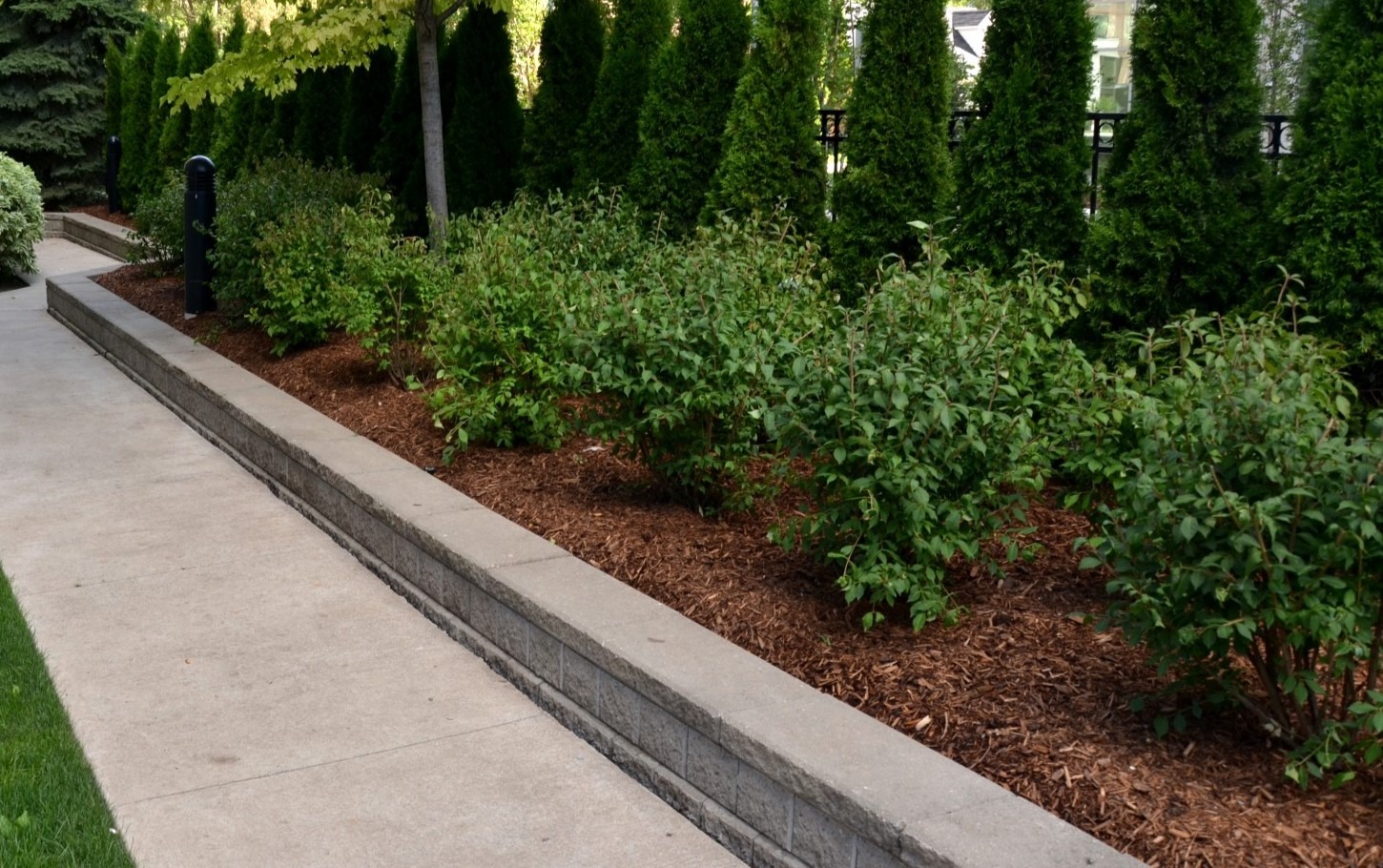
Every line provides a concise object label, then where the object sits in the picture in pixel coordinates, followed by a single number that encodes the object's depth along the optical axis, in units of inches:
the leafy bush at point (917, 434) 167.8
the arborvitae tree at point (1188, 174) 244.7
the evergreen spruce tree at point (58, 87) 950.4
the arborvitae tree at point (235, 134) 702.5
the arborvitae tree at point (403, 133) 540.7
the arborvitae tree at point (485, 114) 491.5
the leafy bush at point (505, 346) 259.1
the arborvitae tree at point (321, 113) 630.5
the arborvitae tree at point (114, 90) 908.6
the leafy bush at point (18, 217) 612.7
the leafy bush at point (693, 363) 209.6
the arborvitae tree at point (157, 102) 808.9
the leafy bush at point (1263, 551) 128.0
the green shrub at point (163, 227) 490.3
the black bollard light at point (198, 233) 440.8
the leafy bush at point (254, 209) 395.5
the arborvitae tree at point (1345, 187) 217.9
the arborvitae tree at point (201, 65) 764.0
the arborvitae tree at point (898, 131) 308.5
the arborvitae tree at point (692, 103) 378.0
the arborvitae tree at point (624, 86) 425.7
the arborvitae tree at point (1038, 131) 272.8
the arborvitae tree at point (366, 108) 575.5
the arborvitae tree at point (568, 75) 456.8
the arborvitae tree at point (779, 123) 342.3
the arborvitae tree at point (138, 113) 844.0
